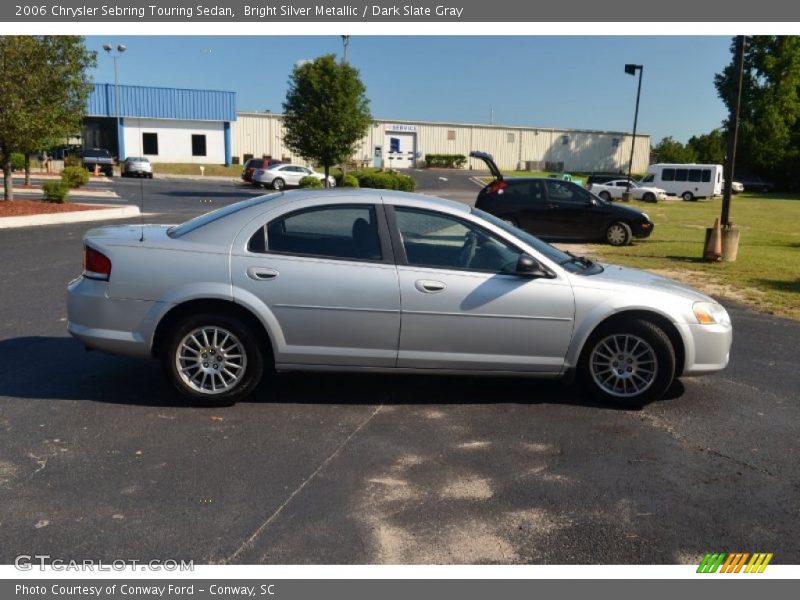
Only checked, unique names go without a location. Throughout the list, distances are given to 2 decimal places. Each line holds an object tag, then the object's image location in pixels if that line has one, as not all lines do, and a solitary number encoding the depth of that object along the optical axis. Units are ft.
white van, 148.25
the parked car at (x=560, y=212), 53.72
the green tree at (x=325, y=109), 100.27
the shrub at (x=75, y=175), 98.63
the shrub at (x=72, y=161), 126.82
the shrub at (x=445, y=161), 231.30
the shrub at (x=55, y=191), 66.18
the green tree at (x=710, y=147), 231.91
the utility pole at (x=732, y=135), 46.09
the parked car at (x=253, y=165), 129.08
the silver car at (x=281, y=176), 125.90
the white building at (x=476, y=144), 205.87
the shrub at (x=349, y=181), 101.65
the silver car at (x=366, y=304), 16.61
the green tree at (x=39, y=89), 55.31
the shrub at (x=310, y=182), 101.76
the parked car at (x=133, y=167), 135.64
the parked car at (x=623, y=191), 134.10
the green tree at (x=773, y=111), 191.72
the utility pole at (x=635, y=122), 124.73
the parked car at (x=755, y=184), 191.72
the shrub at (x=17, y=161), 115.55
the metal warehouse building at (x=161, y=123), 176.04
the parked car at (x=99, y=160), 145.79
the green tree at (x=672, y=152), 245.45
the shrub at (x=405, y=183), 102.79
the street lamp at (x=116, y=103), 167.77
